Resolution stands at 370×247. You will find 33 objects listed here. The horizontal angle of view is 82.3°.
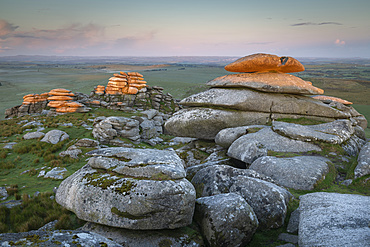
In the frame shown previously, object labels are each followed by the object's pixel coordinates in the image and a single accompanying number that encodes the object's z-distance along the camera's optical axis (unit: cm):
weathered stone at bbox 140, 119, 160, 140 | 3262
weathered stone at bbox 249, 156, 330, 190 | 911
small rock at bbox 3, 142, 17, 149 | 2549
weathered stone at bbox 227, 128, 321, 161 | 1192
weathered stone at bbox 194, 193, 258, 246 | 628
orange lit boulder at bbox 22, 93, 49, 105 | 4762
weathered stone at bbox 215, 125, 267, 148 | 1452
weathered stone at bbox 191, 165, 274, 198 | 886
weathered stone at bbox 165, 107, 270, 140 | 1662
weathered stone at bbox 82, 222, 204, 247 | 604
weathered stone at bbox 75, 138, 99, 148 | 2586
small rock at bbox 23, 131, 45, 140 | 2853
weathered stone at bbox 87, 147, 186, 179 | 686
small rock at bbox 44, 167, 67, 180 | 1742
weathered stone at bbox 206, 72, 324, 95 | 1609
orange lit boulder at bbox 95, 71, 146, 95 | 5181
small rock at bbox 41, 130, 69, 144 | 2741
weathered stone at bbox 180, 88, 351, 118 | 1633
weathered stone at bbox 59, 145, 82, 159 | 2323
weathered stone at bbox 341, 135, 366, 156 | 1212
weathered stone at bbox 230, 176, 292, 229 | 713
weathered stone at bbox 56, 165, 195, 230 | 607
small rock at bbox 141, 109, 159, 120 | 4022
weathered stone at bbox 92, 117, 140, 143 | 2844
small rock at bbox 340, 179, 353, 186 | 899
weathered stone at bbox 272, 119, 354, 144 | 1227
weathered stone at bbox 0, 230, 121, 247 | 412
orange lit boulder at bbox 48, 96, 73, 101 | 4597
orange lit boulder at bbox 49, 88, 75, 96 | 4681
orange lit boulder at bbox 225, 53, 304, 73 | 1609
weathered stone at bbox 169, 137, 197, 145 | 3071
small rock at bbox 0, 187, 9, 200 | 1280
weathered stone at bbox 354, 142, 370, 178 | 906
